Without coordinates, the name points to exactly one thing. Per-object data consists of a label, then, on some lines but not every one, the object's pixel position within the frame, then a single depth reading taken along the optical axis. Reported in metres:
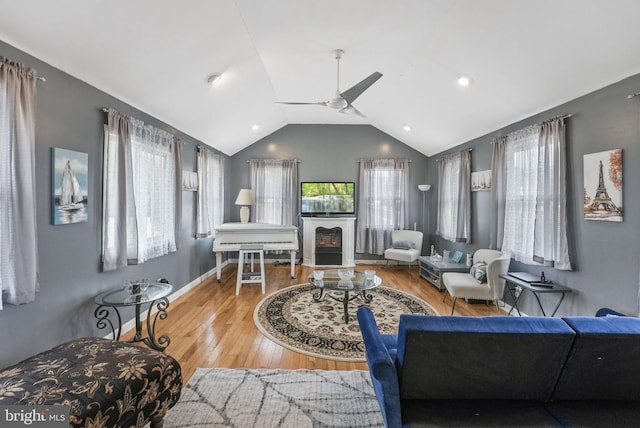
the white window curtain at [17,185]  1.73
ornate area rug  2.72
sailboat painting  2.14
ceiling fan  2.82
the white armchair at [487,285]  3.34
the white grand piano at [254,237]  4.48
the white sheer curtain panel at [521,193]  3.27
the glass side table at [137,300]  2.31
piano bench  4.24
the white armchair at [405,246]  5.47
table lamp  5.48
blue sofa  1.23
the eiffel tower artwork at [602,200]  2.40
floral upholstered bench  1.26
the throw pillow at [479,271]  3.49
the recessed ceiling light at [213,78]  3.22
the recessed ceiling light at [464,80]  3.21
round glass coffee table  3.24
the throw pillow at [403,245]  5.75
